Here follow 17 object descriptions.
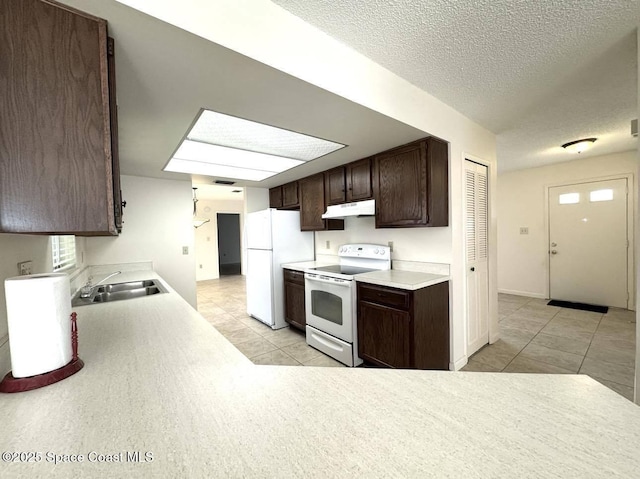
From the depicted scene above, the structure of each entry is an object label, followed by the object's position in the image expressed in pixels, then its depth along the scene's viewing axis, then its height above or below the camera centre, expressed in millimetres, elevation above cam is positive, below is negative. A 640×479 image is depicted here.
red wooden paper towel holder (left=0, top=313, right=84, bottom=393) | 713 -391
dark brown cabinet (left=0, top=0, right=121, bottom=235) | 695 +340
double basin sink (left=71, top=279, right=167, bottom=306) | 2031 -420
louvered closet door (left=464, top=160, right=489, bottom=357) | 2484 -213
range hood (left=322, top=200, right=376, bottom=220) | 2600 +268
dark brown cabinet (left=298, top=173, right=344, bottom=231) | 3242 +391
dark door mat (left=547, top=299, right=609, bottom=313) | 3881 -1194
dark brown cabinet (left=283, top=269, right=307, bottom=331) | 3188 -799
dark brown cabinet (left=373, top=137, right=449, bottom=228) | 2154 +430
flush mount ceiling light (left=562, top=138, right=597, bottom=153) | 3142 +1058
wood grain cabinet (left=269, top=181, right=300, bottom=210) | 3698 +602
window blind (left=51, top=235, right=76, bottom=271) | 1724 -74
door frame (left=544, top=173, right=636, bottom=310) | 3680 -53
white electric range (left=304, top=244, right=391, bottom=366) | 2404 -649
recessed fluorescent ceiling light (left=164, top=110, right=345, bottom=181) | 1822 +774
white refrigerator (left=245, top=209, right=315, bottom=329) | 3449 -227
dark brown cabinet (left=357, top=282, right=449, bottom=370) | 1998 -762
